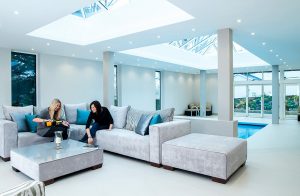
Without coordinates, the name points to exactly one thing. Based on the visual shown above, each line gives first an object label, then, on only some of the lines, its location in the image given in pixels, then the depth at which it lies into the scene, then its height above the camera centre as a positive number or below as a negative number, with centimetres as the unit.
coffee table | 278 -88
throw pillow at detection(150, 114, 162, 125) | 392 -41
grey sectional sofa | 350 -72
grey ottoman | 281 -83
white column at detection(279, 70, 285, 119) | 1146 -17
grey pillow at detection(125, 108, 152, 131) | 446 -44
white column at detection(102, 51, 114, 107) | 712 +70
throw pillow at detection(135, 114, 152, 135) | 393 -52
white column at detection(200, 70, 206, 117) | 1162 +26
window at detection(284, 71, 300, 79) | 1134 +123
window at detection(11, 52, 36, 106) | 699 +70
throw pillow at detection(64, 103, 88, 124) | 536 -35
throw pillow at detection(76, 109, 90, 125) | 520 -45
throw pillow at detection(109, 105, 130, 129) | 477 -42
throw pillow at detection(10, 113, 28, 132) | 421 -44
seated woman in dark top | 432 -47
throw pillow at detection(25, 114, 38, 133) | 428 -52
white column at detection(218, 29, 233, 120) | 454 +49
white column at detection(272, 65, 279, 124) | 939 -5
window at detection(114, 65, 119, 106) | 1001 +83
